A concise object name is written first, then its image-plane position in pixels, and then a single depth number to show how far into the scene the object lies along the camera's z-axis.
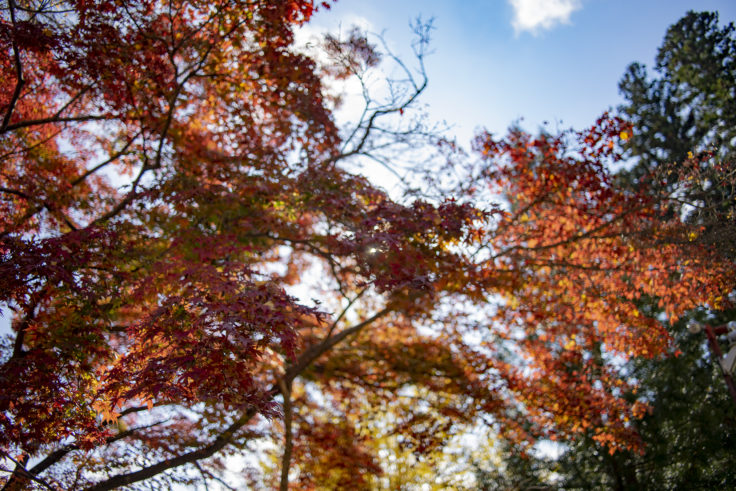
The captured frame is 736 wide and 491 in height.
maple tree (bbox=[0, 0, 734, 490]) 4.08
